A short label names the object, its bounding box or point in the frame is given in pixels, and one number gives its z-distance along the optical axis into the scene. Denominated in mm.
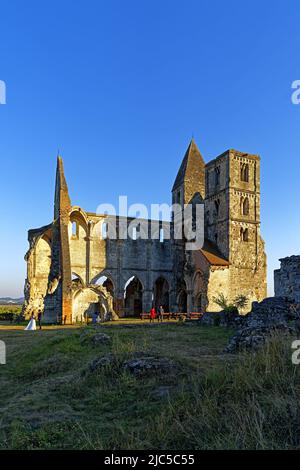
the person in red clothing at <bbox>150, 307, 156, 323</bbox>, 27791
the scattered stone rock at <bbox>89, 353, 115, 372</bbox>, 7346
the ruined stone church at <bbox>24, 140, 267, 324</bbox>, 30578
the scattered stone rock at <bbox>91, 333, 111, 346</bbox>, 11623
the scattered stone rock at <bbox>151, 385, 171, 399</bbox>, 5731
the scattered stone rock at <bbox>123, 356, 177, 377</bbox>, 6812
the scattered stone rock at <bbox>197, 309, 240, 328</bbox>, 18659
